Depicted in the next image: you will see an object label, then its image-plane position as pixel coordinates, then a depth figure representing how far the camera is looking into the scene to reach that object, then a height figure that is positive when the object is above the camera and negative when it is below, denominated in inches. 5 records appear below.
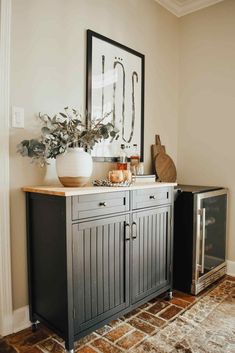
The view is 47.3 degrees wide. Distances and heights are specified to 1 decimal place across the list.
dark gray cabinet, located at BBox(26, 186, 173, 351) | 58.6 -23.0
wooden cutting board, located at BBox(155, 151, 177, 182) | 109.4 -1.8
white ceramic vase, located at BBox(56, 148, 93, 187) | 66.8 -1.0
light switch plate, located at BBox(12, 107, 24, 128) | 67.2 +11.4
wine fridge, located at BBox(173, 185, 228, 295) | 88.8 -25.5
